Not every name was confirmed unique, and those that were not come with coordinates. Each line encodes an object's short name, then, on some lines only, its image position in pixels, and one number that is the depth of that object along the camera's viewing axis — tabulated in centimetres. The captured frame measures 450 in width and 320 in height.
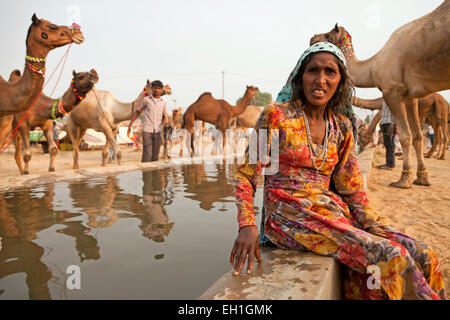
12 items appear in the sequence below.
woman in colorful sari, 129
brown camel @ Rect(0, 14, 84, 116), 491
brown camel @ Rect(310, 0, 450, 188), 399
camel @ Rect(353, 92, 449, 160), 895
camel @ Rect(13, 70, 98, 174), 672
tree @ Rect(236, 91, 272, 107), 6463
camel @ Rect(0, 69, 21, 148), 557
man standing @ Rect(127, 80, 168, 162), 728
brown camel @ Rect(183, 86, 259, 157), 1162
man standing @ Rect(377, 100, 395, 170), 733
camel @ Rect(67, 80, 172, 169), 862
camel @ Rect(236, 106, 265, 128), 2093
